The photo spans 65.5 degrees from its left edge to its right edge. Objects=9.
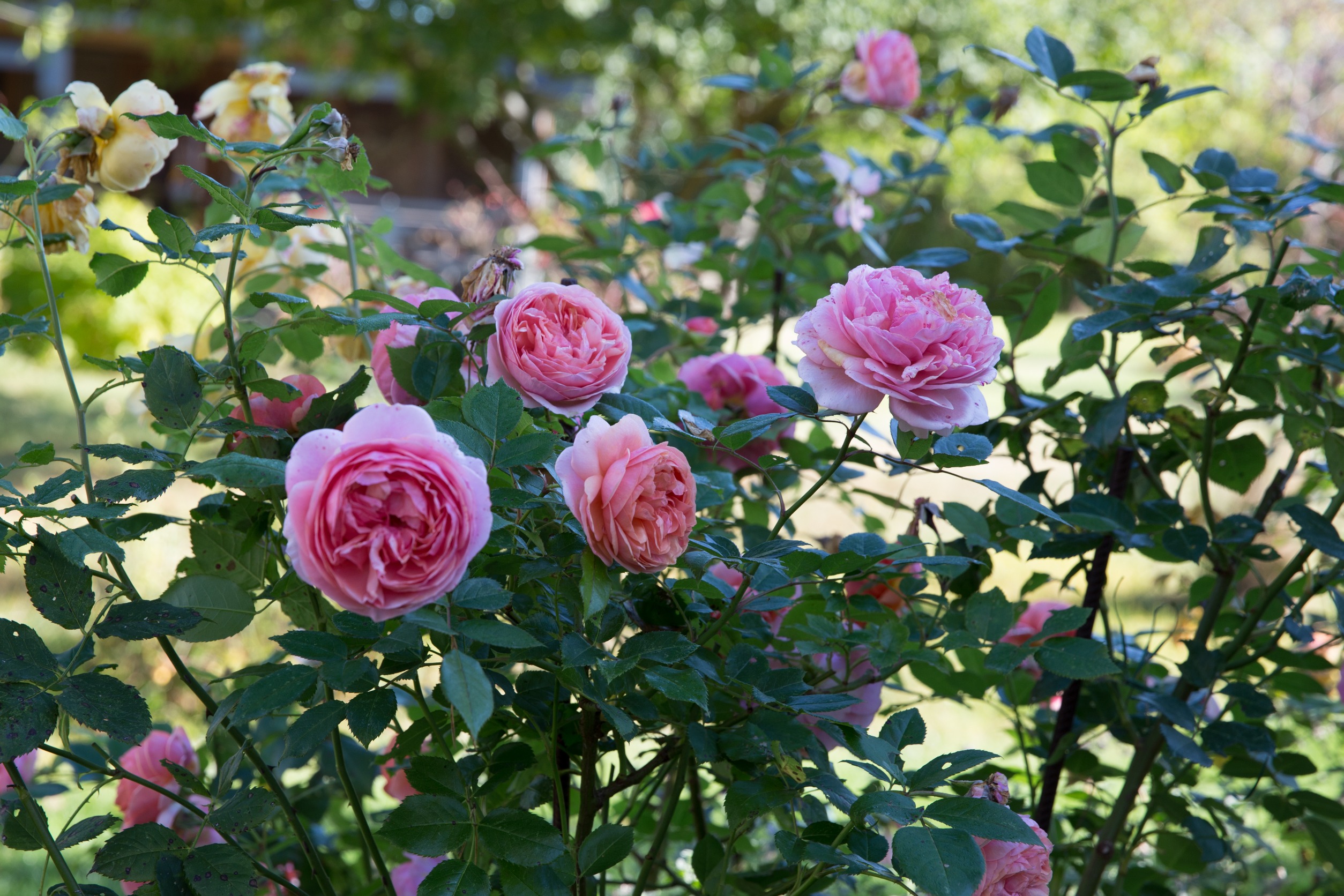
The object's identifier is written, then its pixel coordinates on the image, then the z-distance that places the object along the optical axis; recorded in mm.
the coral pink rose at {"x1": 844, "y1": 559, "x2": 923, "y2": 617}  877
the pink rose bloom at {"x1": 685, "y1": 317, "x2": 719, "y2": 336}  1303
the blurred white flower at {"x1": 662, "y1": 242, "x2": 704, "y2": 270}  1520
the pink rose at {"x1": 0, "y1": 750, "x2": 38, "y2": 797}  1135
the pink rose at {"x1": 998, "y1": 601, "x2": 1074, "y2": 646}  1085
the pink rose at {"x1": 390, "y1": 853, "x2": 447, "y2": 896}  952
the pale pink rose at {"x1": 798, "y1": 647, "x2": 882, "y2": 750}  901
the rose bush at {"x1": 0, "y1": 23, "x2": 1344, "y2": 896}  626
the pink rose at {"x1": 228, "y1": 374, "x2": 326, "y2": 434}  823
